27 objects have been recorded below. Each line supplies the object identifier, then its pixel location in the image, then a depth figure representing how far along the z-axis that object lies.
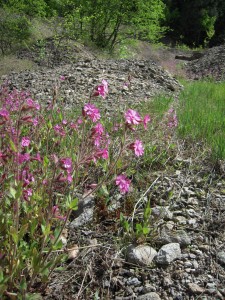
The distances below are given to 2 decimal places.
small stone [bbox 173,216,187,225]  0.67
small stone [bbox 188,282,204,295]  0.53
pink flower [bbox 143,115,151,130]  0.56
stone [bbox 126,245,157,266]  0.57
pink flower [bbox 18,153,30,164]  0.54
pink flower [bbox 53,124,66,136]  0.77
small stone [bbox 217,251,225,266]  0.59
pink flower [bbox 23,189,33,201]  0.55
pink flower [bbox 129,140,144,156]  0.52
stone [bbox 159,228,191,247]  0.61
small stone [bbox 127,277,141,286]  0.55
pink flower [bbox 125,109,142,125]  0.49
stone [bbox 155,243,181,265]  0.57
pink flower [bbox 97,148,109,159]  0.55
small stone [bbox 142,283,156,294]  0.54
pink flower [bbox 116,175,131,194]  0.54
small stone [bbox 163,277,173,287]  0.54
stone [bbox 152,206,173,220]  0.67
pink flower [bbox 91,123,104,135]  0.53
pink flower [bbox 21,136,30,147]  0.63
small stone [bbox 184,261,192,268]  0.57
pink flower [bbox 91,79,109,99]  0.53
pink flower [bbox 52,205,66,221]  0.49
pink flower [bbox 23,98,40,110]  0.48
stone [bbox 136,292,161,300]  0.51
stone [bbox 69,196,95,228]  0.66
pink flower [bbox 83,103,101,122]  0.52
